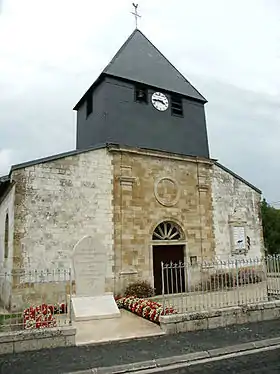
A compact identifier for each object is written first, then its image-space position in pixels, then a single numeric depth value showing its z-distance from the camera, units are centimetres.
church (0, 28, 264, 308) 1162
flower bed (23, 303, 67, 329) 706
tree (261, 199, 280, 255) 3127
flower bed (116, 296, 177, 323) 853
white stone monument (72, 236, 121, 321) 947
